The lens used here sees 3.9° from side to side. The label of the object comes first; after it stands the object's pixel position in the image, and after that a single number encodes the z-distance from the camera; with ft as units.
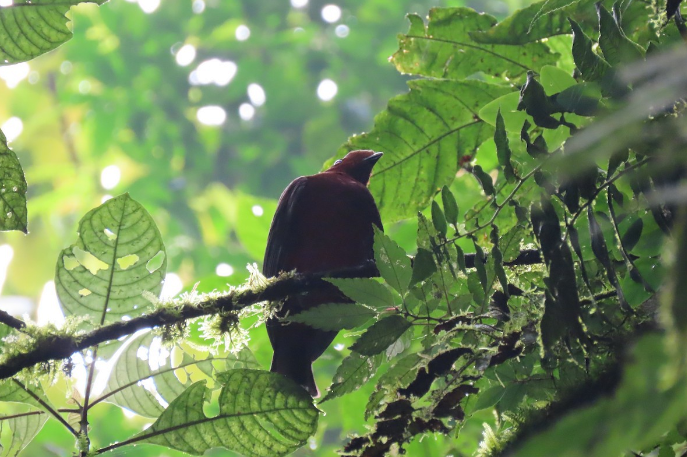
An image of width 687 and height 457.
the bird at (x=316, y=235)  36.30
